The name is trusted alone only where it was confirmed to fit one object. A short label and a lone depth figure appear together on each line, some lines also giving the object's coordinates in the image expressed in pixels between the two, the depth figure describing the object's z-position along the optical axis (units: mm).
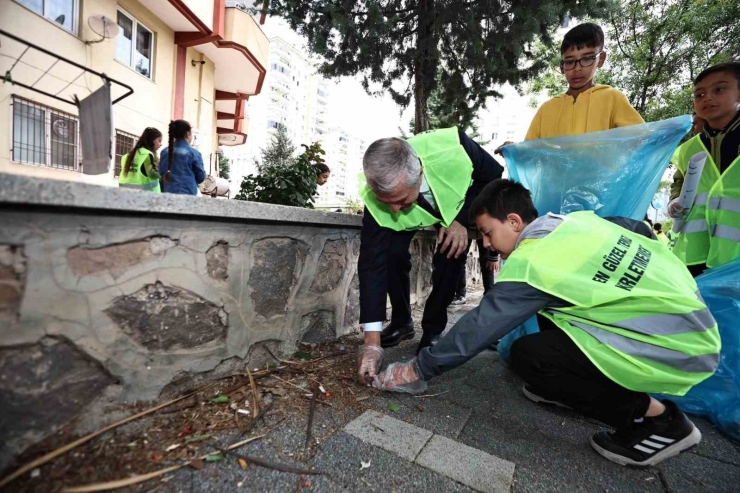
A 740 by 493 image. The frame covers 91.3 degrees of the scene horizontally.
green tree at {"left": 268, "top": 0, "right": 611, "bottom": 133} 4277
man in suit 1596
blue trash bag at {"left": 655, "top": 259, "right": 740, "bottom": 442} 1414
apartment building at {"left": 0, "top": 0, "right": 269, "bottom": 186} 4855
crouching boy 1102
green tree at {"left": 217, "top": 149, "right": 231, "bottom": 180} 24281
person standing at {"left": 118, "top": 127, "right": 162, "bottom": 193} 3357
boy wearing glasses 1944
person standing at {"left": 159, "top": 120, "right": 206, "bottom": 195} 3332
